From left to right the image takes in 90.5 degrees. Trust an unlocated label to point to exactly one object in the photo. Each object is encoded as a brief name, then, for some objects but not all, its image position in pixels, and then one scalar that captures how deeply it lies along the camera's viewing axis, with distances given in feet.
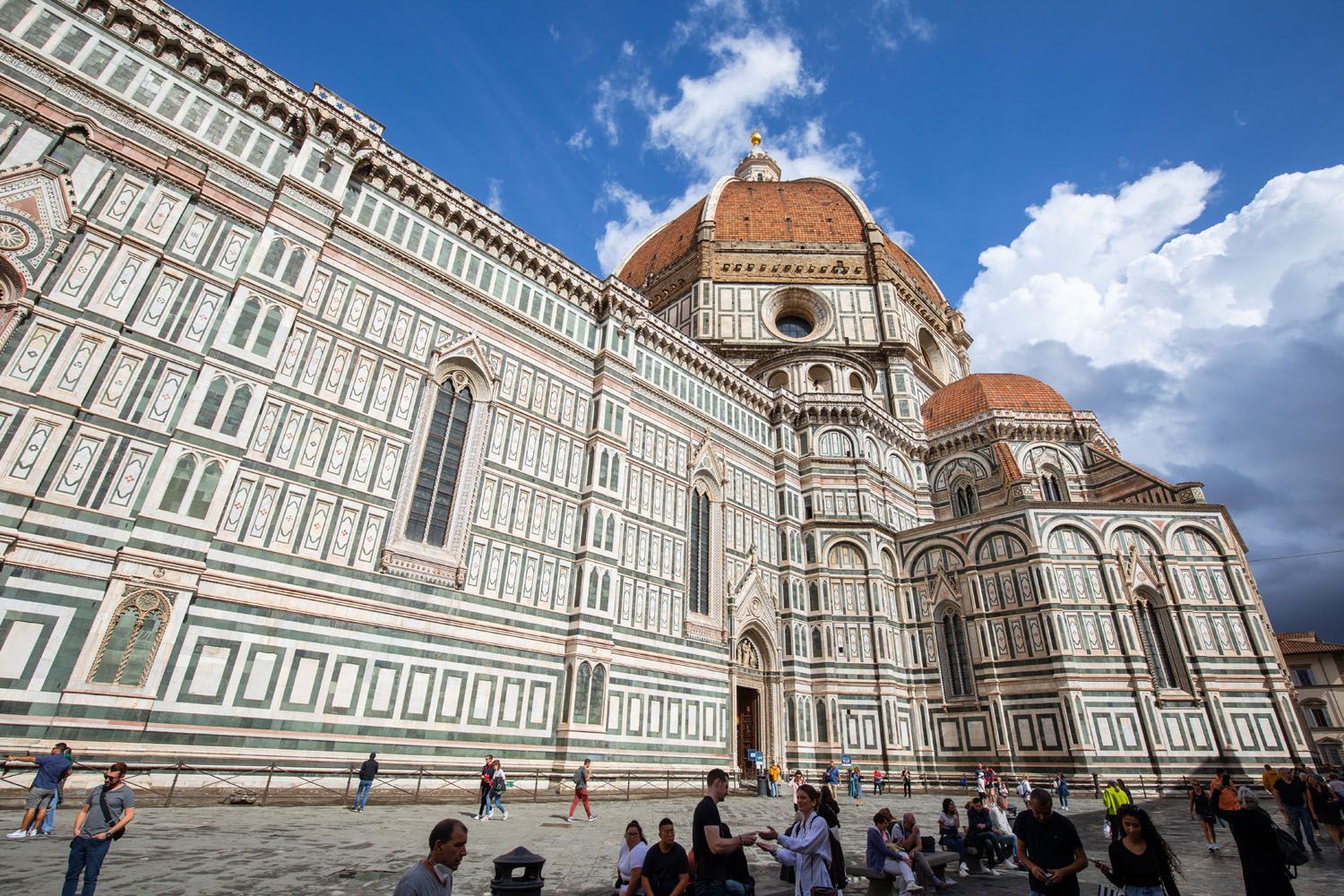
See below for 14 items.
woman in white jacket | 16.29
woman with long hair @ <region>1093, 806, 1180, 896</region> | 13.84
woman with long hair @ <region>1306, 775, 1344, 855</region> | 34.24
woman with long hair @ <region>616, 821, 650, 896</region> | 16.94
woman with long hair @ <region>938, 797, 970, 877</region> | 30.32
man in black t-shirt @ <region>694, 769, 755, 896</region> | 15.84
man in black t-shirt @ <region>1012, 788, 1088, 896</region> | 15.29
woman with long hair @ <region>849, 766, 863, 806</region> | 66.22
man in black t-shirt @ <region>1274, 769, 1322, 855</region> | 31.99
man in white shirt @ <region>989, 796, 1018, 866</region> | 31.12
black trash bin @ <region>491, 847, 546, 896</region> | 15.40
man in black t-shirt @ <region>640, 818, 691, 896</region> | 16.07
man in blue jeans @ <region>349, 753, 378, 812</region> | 37.93
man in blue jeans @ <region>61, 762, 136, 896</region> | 16.81
